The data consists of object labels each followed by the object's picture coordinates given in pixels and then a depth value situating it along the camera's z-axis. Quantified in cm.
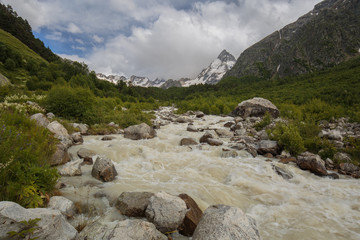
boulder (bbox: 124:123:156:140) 1084
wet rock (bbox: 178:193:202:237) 328
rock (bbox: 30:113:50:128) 838
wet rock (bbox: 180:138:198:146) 979
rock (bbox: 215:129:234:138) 1169
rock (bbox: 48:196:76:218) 326
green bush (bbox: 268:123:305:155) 805
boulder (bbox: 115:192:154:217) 361
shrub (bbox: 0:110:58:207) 284
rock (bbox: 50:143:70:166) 569
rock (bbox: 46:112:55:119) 1084
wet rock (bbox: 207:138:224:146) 950
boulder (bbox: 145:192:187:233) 324
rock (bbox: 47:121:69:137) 813
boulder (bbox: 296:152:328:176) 637
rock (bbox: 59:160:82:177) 518
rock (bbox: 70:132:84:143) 860
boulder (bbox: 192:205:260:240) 268
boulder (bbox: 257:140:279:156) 830
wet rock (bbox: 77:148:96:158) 678
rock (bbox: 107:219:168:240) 265
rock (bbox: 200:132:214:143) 1027
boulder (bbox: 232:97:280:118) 1939
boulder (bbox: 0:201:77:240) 205
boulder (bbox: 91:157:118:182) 522
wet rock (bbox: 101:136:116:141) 980
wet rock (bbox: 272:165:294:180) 621
